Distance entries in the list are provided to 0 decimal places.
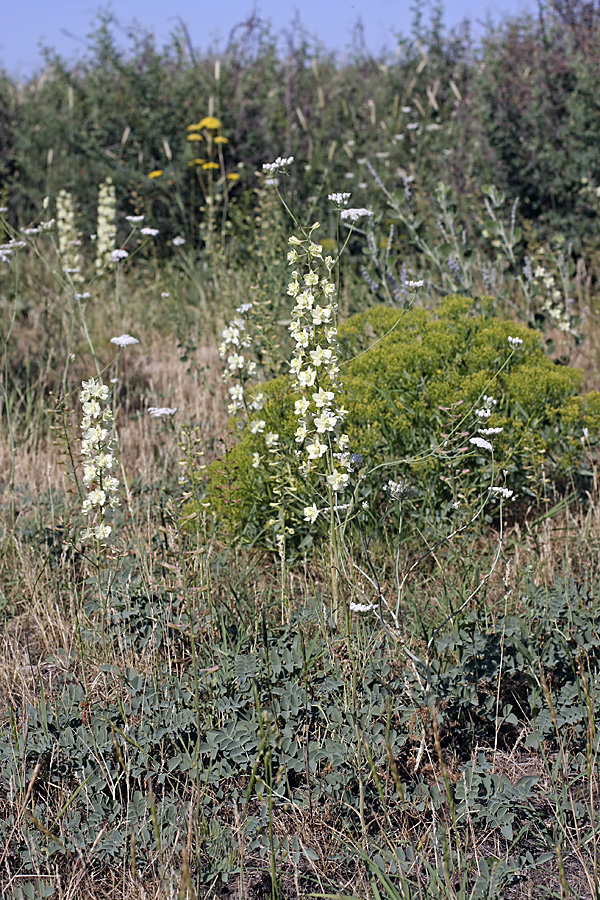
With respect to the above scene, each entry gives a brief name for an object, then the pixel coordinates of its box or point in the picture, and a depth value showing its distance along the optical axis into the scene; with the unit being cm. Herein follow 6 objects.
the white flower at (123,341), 300
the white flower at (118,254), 369
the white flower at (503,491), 223
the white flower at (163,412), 297
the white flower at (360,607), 196
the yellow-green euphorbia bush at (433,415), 294
